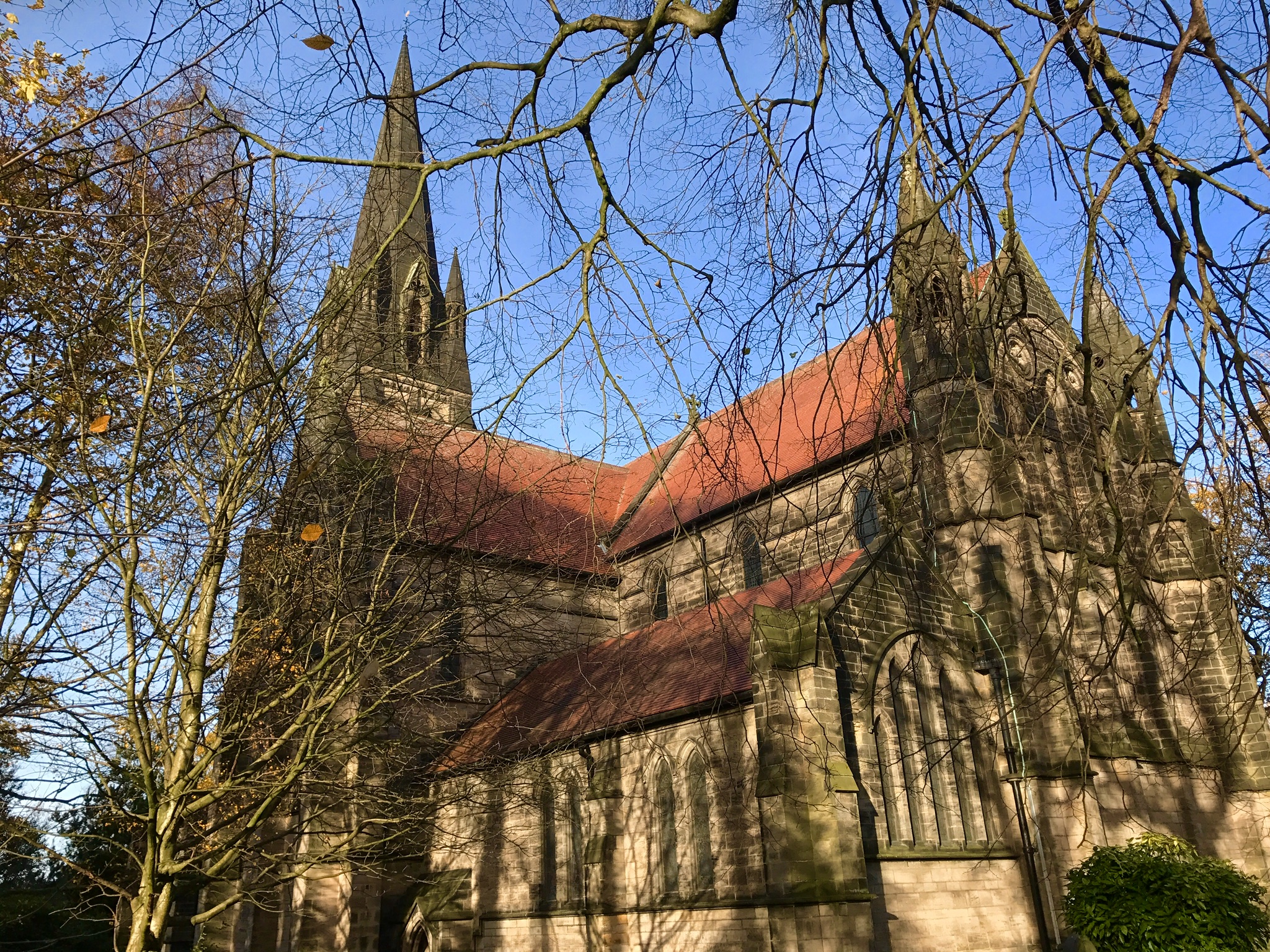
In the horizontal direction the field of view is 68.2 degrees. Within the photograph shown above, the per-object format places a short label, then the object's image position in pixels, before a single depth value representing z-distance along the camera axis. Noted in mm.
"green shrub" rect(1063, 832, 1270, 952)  10719
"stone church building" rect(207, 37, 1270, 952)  11062
